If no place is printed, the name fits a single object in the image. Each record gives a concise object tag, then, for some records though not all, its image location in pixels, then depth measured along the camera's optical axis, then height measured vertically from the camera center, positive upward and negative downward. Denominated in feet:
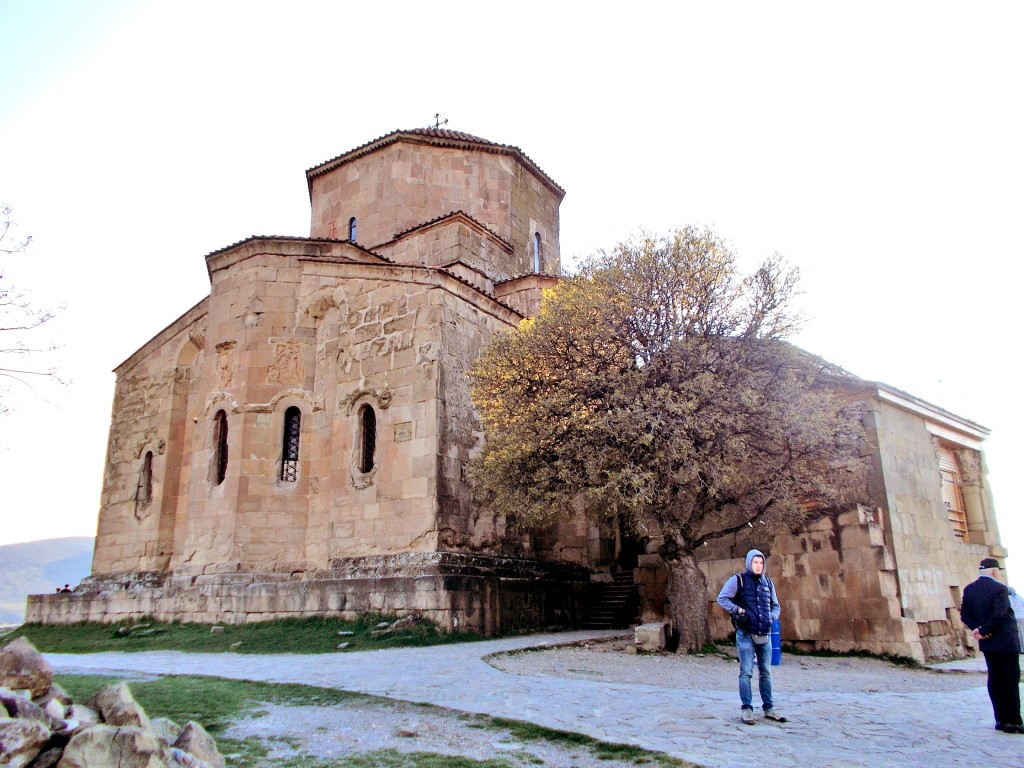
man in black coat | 19.69 -1.30
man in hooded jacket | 20.36 -0.62
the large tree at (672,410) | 35.65 +8.23
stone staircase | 50.72 -0.98
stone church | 40.37 +5.93
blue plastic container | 20.80 -1.37
